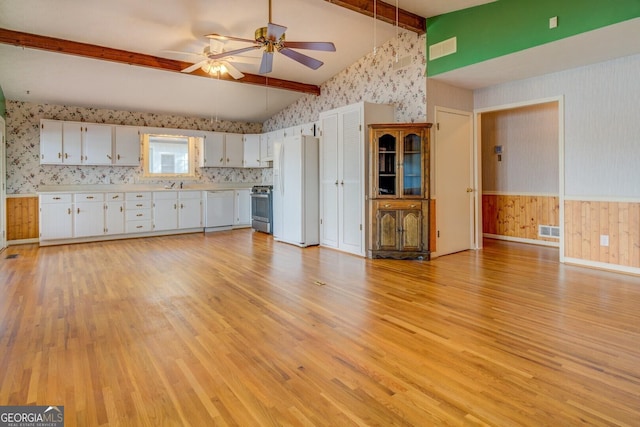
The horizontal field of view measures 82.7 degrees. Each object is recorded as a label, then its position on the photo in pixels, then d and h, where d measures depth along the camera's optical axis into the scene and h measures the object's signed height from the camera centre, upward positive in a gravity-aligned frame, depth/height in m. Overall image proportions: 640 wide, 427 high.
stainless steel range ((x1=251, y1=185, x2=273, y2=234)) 7.52 +0.03
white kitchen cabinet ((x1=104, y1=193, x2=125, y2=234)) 6.77 -0.05
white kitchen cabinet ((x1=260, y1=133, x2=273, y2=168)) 8.48 +1.38
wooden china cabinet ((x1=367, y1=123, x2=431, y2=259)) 4.91 +0.24
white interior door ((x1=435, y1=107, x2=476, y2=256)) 5.25 +0.40
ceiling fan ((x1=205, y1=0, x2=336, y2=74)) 3.46 +1.66
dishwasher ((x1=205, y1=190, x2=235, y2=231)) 7.92 -0.01
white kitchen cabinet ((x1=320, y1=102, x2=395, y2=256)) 5.28 +0.57
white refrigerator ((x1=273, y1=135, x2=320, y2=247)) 6.05 +0.36
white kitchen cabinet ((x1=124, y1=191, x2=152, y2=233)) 6.99 -0.03
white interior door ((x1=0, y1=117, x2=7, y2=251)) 5.89 +0.40
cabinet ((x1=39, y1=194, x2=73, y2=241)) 6.21 -0.09
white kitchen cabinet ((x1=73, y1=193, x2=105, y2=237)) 6.48 -0.06
